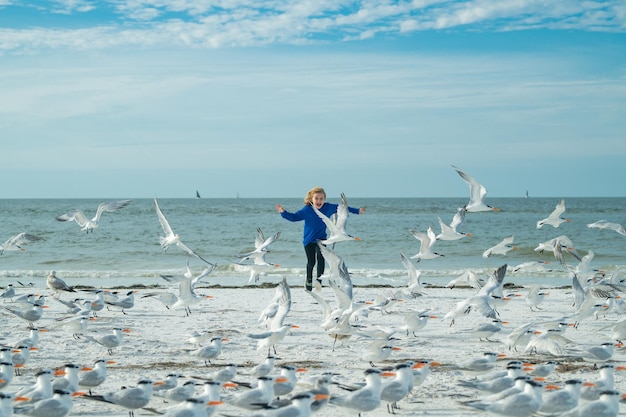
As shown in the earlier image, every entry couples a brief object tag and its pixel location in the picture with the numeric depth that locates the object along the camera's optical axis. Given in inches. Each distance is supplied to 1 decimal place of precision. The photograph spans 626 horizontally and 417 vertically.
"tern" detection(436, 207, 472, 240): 514.5
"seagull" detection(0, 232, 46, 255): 624.1
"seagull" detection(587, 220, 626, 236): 605.0
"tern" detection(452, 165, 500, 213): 505.4
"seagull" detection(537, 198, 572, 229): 607.8
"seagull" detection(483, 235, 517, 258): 616.4
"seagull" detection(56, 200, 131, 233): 593.3
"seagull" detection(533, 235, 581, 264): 565.3
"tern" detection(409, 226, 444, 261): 523.5
